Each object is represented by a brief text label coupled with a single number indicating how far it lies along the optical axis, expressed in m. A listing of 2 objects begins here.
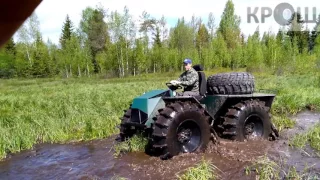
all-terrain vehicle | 4.75
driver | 5.55
